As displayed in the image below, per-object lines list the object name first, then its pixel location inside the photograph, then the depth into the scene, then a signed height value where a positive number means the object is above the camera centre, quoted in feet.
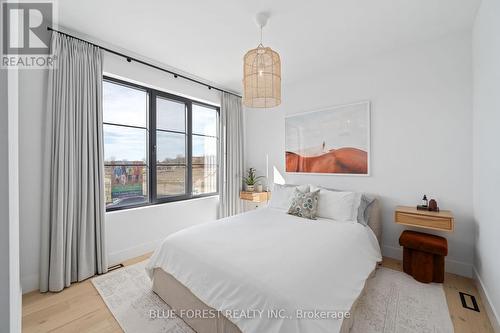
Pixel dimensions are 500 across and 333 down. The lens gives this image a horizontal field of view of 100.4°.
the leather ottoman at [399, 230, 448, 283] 6.94 -3.12
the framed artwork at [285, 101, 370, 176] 9.68 +1.24
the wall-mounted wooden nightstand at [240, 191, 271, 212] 12.76 -2.08
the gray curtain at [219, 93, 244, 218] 12.83 +0.60
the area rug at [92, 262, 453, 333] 5.28 -4.07
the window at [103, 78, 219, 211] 9.07 +0.96
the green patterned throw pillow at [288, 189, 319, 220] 8.77 -1.74
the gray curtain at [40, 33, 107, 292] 6.91 -0.17
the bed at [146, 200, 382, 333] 3.84 -2.50
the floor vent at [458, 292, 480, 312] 5.93 -4.05
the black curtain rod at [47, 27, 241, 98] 7.53 +4.62
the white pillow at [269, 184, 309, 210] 10.08 -1.54
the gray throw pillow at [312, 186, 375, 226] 8.32 -1.84
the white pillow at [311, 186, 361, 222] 8.43 -1.69
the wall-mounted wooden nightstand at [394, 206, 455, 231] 7.00 -1.90
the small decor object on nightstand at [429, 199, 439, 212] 7.63 -1.53
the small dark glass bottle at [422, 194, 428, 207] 8.03 -1.44
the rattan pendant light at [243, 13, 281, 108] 6.54 +2.94
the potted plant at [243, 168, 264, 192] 13.52 -0.94
